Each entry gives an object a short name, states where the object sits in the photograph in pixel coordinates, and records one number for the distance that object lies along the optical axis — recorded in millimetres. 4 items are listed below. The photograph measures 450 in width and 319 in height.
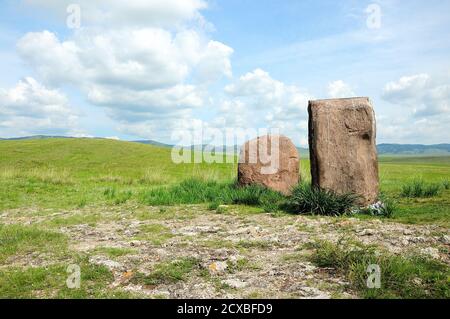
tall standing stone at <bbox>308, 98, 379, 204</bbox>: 11359
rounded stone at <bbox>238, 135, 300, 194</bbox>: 14531
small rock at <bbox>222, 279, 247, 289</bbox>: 5452
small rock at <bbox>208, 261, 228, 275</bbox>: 6020
